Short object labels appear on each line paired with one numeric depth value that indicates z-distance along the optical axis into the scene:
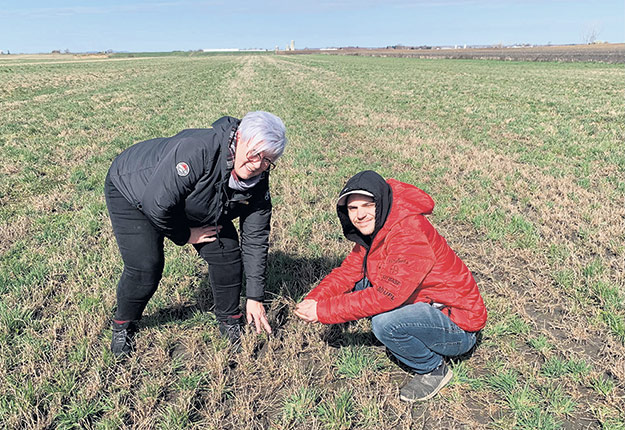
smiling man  2.65
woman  2.66
